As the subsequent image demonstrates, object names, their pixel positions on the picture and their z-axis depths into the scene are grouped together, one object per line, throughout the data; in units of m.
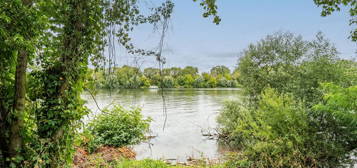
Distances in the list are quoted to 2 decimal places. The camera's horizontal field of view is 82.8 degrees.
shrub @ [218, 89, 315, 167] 4.34
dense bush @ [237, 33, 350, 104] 7.46
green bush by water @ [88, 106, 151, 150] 6.56
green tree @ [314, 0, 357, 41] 2.37
